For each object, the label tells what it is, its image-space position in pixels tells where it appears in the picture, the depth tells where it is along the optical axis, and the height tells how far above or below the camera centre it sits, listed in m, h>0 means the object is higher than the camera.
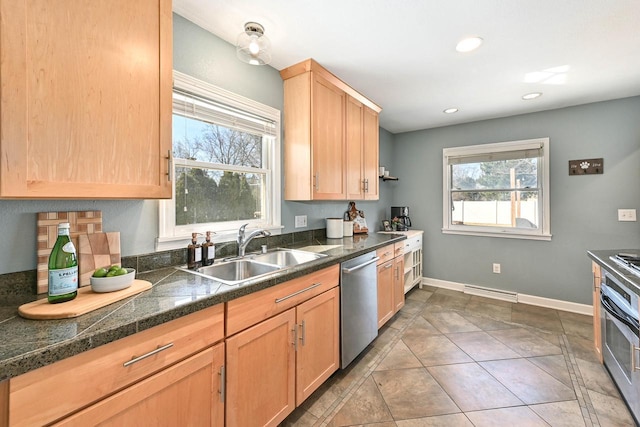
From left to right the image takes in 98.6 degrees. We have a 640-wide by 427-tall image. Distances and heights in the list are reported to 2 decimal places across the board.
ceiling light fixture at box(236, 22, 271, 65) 1.67 +1.04
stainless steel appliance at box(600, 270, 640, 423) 1.49 -0.76
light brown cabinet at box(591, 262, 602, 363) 2.05 -0.74
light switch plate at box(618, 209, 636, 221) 2.86 -0.02
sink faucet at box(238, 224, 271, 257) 1.87 -0.16
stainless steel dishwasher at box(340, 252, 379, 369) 1.99 -0.71
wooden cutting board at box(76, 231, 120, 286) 1.22 -0.17
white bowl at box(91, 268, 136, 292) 1.10 -0.27
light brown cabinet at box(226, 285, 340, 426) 1.25 -0.79
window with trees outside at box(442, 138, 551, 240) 3.35 +0.31
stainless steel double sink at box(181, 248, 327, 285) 1.65 -0.32
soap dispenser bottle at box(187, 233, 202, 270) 1.62 -0.23
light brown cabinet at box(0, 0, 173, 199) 0.86 +0.43
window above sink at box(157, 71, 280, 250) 1.71 +0.37
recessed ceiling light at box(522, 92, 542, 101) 2.81 +1.22
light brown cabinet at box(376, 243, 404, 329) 2.58 -0.68
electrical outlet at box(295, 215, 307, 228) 2.55 -0.06
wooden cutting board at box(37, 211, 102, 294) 1.15 -0.06
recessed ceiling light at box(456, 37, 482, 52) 1.91 +1.21
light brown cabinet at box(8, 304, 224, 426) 0.72 -0.52
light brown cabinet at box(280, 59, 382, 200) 2.26 +0.71
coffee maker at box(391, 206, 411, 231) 3.93 -0.03
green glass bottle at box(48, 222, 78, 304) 0.97 -0.19
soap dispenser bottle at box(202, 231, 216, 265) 1.68 -0.22
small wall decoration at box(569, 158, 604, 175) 3.01 +0.52
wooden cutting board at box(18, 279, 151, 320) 0.89 -0.31
